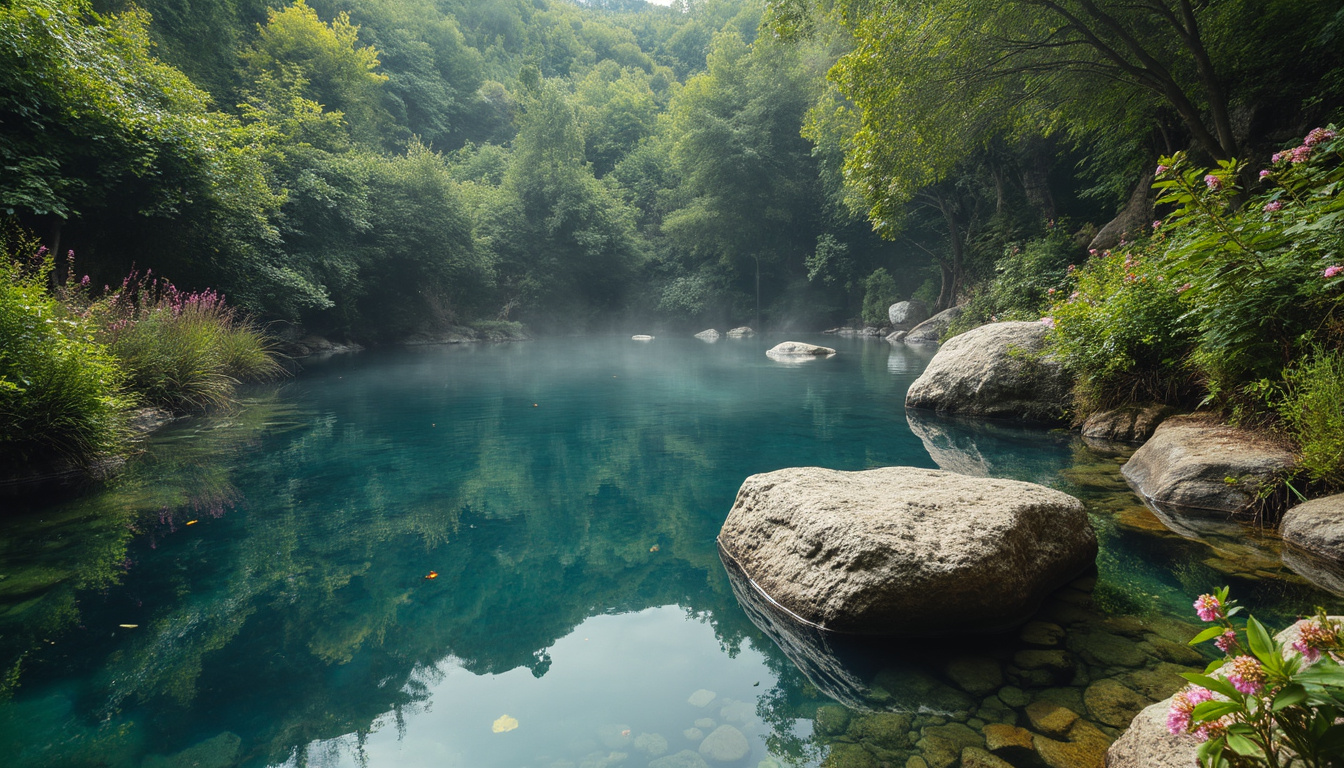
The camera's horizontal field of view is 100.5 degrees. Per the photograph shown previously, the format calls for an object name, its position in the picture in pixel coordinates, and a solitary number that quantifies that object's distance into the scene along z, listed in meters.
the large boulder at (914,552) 2.56
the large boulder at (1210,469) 3.60
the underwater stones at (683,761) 1.98
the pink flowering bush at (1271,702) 1.08
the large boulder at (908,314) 24.50
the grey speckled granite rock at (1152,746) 1.48
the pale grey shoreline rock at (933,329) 20.61
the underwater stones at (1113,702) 2.00
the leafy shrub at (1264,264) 3.47
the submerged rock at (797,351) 16.84
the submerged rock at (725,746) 2.02
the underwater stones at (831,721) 2.11
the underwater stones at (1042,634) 2.51
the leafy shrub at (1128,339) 5.21
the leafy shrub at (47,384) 4.50
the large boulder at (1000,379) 6.97
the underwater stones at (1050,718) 1.98
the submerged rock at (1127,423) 5.49
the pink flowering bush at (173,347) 7.55
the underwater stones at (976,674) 2.24
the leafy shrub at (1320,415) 3.18
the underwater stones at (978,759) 1.84
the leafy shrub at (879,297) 27.11
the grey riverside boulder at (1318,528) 2.92
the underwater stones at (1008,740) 1.90
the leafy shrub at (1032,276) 12.32
